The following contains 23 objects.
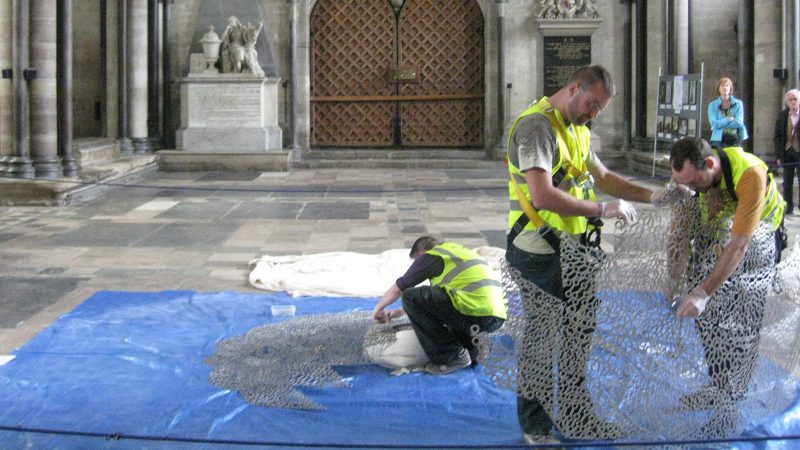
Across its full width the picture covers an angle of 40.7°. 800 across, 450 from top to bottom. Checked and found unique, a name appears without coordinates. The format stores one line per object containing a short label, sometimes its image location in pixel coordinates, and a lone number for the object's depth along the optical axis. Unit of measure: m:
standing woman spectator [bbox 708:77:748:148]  11.00
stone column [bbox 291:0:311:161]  18.70
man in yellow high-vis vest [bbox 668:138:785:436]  3.81
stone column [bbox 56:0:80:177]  12.85
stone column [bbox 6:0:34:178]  12.05
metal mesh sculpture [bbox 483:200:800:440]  3.82
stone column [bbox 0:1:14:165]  12.05
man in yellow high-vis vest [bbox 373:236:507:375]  5.01
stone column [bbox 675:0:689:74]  16.86
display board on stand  12.87
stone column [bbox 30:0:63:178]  12.23
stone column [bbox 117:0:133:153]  17.61
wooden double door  19.14
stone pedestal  17.31
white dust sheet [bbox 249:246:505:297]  7.12
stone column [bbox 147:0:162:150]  18.36
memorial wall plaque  18.59
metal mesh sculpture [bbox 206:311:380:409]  4.74
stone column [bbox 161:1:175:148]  18.77
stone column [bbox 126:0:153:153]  17.84
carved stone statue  17.36
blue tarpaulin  4.17
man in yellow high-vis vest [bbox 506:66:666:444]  3.71
